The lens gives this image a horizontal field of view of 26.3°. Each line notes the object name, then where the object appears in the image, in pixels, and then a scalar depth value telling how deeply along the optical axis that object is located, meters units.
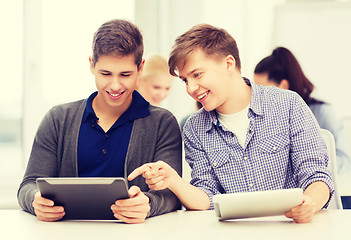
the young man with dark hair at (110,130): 2.00
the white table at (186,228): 1.60
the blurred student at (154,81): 3.40
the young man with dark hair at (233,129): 2.04
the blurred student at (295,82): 3.04
